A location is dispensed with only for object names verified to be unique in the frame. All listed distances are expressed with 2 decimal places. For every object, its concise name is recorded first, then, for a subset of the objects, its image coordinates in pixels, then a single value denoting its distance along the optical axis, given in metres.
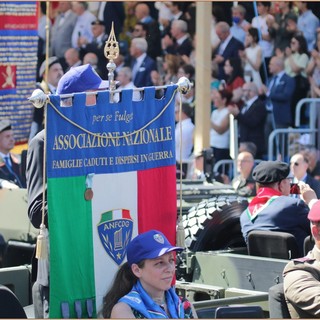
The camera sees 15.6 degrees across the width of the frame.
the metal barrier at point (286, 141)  15.91
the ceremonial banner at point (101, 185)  6.28
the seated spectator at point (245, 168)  13.63
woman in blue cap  5.93
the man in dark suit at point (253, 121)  17.00
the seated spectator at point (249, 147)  16.03
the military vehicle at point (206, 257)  8.05
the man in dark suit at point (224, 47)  17.89
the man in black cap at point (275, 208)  9.10
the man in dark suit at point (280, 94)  16.81
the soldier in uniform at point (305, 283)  6.75
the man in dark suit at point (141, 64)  18.86
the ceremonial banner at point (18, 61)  14.34
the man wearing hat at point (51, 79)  18.09
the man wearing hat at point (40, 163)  6.50
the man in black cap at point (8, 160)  13.52
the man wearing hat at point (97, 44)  19.75
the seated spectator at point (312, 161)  14.90
